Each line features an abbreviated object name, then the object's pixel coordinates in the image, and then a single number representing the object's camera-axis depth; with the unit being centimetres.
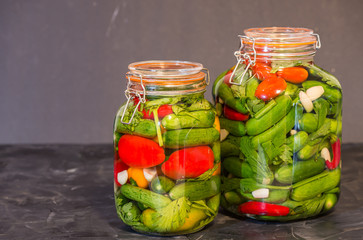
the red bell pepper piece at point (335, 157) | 128
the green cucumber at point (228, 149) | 127
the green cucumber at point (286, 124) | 124
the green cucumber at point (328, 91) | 125
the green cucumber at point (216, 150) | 123
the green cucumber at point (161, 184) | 119
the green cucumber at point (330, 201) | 129
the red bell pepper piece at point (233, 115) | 125
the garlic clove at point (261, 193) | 125
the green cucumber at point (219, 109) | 130
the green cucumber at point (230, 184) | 128
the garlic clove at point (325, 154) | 126
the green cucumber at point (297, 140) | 124
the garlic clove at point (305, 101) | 124
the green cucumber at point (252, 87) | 125
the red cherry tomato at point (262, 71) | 125
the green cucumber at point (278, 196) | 125
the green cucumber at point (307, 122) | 124
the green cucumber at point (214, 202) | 124
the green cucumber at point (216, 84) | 131
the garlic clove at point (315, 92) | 124
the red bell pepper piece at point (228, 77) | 129
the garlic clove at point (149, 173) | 119
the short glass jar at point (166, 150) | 119
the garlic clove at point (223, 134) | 128
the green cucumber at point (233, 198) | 129
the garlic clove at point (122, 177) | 122
